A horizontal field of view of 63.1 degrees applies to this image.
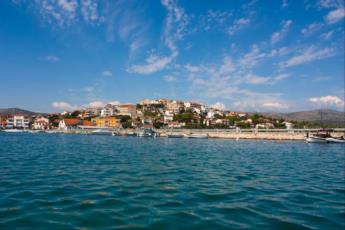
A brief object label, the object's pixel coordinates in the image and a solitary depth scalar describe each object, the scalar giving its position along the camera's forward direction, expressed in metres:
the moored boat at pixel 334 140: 57.33
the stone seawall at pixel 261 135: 69.75
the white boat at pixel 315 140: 57.58
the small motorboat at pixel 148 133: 99.29
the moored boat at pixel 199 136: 90.27
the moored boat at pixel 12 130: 132.11
